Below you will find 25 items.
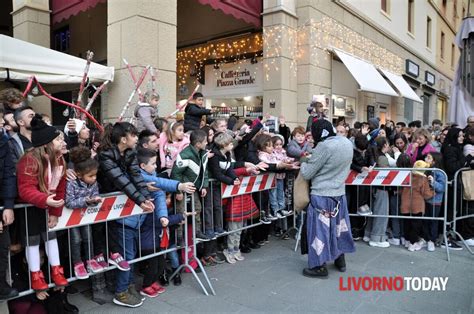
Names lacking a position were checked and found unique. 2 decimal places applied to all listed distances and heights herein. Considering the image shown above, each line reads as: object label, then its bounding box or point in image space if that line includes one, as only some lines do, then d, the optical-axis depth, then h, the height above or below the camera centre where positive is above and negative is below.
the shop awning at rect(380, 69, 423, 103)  15.18 +2.63
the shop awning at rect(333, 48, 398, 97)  11.76 +2.43
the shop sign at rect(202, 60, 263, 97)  12.09 +2.29
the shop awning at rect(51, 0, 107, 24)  9.38 +3.65
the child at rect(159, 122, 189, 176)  5.21 +0.03
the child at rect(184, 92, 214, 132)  6.10 +0.55
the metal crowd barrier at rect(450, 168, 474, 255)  5.99 -0.99
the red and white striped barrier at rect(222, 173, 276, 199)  5.18 -0.56
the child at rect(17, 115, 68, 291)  3.17 -0.39
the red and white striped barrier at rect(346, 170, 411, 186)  5.94 -0.48
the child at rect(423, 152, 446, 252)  5.96 -0.82
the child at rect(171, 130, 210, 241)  4.62 -0.21
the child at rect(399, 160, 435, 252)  5.95 -0.88
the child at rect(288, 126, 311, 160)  6.61 +0.04
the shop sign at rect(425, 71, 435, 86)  21.58 +4.10
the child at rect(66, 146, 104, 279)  3.55 -0.48
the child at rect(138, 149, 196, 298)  4.19 -0.57
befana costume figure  4.68 -0.61
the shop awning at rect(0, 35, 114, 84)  6.36 +1.47
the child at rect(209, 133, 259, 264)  5.05 -0.69
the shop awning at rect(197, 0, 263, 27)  9.18 +3.64
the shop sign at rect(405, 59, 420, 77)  18.20 +3.98
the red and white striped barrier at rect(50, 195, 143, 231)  3.49 -0.65
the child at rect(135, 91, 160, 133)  5.99 +0.53
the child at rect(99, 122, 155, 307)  3.86 -0.43
